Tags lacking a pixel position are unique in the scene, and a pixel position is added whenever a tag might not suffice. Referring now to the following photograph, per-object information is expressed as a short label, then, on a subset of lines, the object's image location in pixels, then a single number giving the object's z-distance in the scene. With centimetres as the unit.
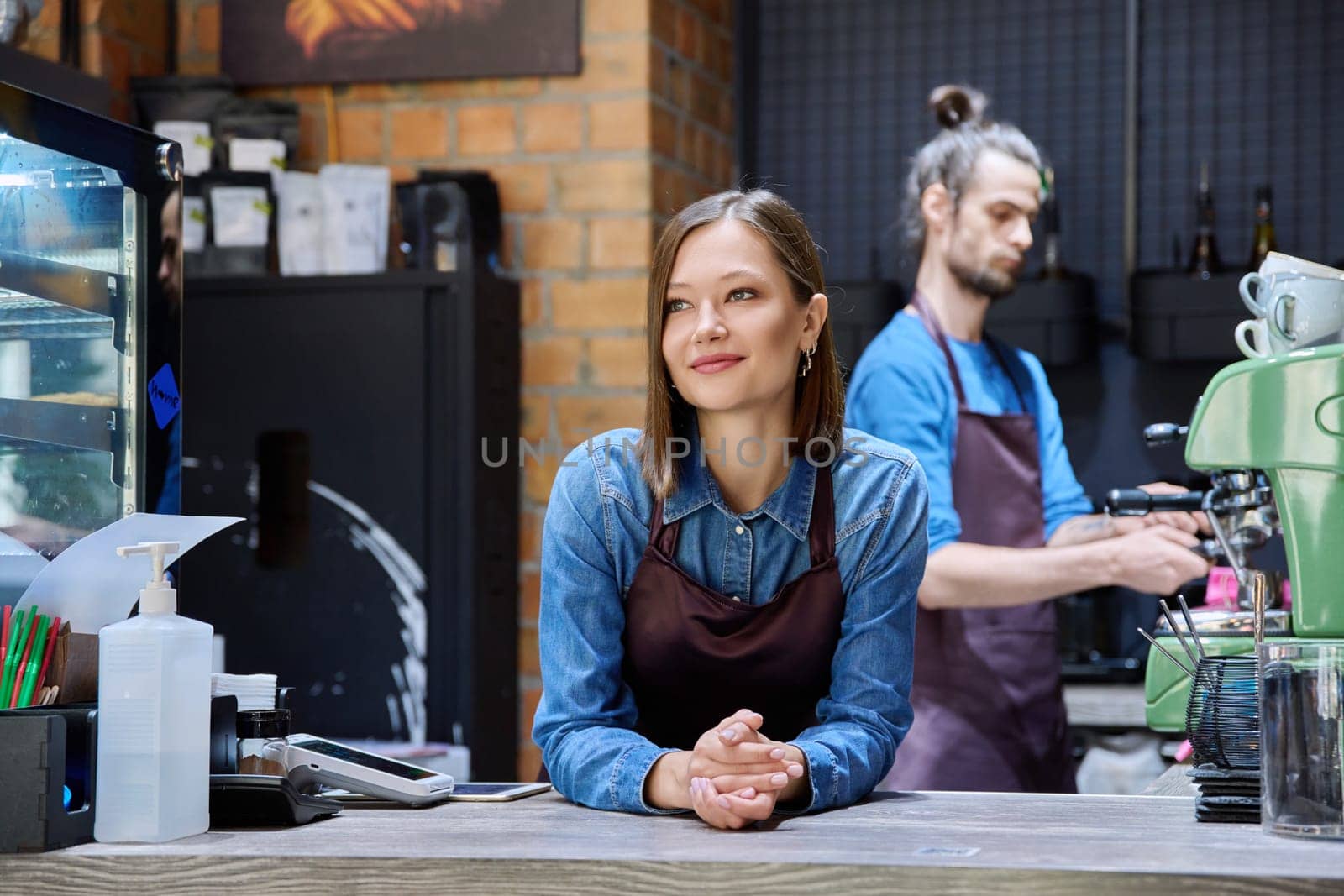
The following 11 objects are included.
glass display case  246
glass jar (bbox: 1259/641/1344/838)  226
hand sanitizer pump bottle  230
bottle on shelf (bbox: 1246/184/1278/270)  463
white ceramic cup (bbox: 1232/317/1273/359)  277
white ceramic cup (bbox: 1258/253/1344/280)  277
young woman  262
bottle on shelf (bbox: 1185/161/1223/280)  467
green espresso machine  262
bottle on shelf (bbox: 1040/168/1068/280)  478
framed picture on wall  425
